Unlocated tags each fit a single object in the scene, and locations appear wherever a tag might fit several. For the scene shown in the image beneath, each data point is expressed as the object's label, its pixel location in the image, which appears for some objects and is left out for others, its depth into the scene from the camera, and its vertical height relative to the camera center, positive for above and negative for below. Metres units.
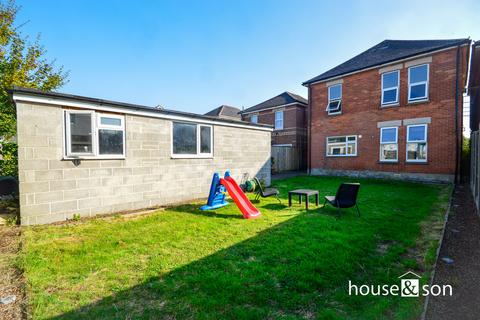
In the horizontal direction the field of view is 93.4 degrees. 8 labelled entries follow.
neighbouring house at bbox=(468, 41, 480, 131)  6.39 +3.56
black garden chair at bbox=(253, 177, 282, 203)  7.62 -1.33
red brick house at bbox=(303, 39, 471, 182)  11.22 +2.47
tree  7.78 +3.70
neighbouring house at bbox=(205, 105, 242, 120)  30.83 +6.02
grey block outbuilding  5.25 -0.04
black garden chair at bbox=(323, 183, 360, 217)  6.11 -1.16
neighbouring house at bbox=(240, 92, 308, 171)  19.96 +2.41
